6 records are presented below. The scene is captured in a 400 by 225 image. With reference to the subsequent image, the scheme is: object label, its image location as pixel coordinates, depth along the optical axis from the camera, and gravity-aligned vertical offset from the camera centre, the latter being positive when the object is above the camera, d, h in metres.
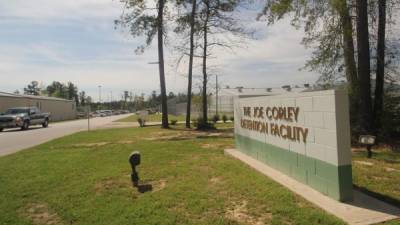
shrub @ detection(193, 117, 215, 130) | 22.84 -1.15
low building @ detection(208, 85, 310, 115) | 48.34 +1.57
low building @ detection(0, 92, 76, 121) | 40.05 +0.90
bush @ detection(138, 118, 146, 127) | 28.55 -1.03
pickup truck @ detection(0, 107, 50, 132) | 26.91 -0.48
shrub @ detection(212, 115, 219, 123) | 29.81 -1.06
